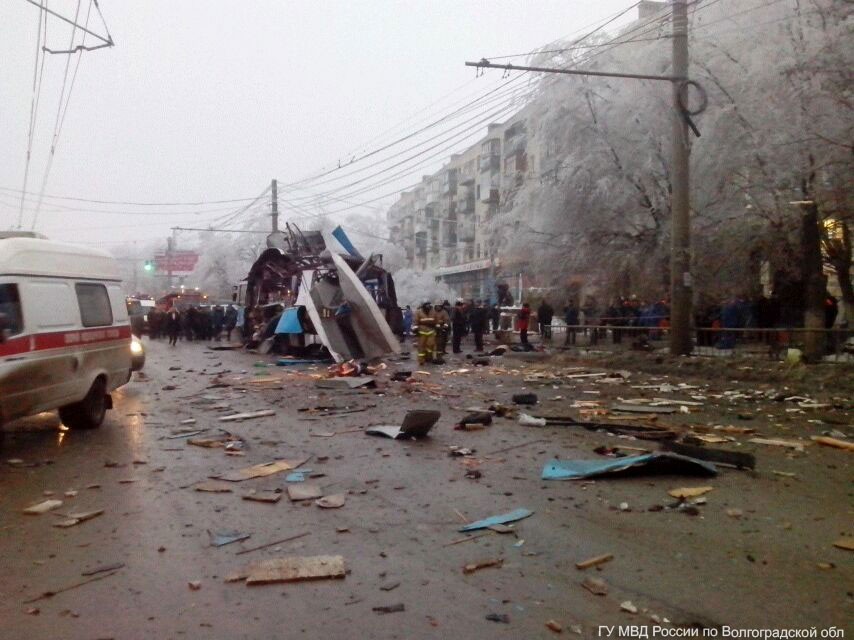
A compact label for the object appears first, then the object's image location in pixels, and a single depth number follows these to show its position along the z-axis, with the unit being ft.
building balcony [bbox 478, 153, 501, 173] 214.07
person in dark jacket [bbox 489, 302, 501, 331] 103.50
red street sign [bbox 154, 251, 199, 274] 290.15
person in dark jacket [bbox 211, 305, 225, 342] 122.42
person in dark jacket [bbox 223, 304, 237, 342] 122.72
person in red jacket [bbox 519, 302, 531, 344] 82.33
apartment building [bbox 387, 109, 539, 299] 198.90
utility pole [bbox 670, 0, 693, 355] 54.49
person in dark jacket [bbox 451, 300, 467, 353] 81.15
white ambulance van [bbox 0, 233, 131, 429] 25.53
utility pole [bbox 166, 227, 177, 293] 249.28
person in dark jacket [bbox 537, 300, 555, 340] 87.51
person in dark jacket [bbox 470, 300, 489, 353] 83.46
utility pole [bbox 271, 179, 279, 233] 143.84
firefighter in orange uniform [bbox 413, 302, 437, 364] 65.46
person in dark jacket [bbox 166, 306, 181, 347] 108.58
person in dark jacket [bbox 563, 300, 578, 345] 83.30
